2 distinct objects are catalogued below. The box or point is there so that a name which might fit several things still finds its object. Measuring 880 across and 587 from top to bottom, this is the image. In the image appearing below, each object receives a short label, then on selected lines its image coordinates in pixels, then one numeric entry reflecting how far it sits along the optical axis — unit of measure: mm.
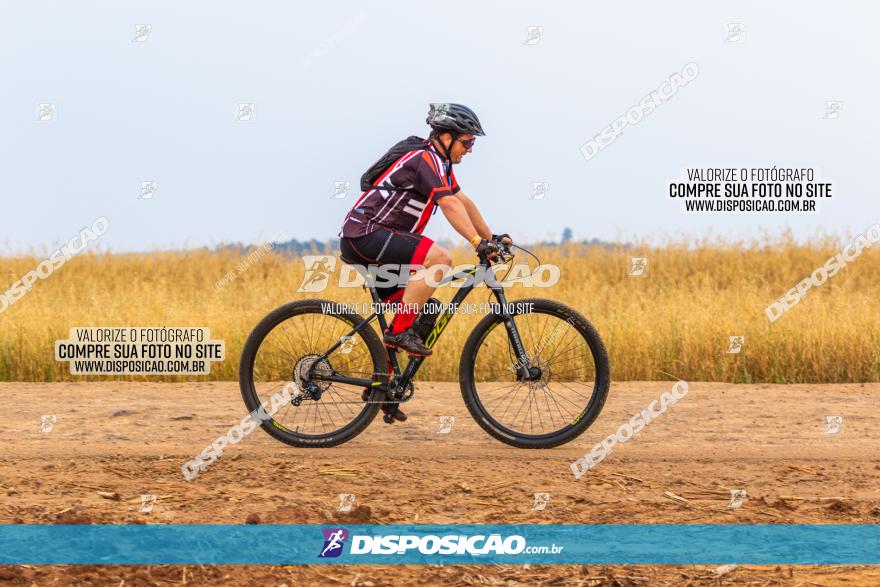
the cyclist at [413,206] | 14211
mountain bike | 14727
